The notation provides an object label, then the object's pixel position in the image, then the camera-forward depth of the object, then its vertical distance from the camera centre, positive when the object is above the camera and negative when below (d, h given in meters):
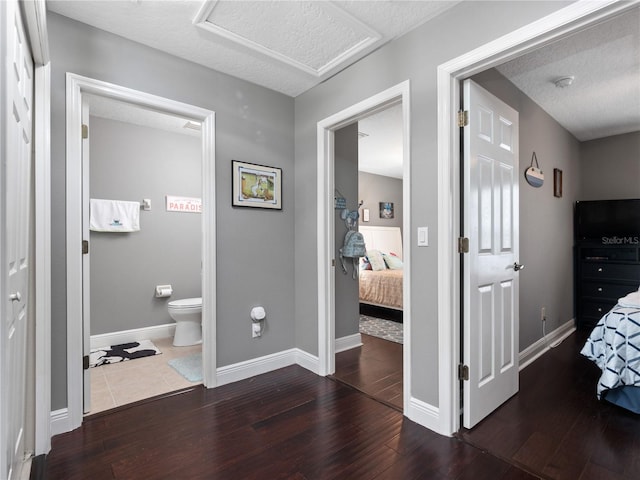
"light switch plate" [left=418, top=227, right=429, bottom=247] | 2.01 +0.03
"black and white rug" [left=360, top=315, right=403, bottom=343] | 3.87 -1.11
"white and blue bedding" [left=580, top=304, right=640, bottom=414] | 2.10 -0.78
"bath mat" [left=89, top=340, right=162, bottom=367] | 3.09 -1.10
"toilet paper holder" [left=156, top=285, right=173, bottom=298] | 3.86 -0.57
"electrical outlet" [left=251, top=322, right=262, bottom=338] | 2.79 -0.75
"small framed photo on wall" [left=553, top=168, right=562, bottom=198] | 3.63 +0.64
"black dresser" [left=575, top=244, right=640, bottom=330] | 3.83 -0.45
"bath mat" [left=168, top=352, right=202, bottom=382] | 2.74 -1.12
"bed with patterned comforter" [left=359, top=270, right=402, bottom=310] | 4.50 -0.67
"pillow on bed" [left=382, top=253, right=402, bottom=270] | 5.36 -0.36
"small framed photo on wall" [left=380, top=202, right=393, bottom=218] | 6.70 +0.64
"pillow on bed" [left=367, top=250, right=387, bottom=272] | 5.17 -0.32
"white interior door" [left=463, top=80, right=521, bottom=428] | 1.95 -0.09
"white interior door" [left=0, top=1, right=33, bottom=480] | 0.97 +0.07
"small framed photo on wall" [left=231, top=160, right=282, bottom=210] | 2.70 +0.48
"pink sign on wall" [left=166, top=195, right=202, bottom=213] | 3.98 +0.47
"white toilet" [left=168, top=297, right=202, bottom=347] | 3.47 -0.86
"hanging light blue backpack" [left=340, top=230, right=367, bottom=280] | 3.30 -0.06
